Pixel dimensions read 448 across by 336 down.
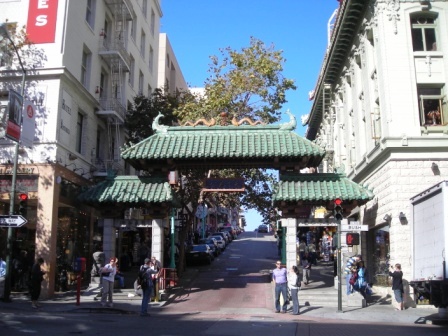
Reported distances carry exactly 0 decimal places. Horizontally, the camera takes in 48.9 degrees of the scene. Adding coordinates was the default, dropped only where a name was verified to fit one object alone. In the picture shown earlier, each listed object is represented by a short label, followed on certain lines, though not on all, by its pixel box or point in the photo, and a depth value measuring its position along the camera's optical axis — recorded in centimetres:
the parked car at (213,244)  3770
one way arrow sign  1745
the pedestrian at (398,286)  1783
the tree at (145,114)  2973
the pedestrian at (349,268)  1898
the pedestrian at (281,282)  1706
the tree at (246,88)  2852
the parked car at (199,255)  3341
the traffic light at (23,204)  1784
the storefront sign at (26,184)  2094
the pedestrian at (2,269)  1936
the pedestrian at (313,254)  3262
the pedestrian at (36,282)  1731
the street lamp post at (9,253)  1794
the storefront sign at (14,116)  1662
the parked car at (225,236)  4879
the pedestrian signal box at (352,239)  1692
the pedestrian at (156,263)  1873
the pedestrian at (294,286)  1686
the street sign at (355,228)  1738
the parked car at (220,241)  4368
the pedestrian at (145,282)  1617
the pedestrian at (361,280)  1875
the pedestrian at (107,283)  1744
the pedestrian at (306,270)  2232
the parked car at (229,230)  6100
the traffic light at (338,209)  1736
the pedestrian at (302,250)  2431
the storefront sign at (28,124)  1766
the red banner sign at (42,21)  2189
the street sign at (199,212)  5493
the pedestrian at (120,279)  2091
